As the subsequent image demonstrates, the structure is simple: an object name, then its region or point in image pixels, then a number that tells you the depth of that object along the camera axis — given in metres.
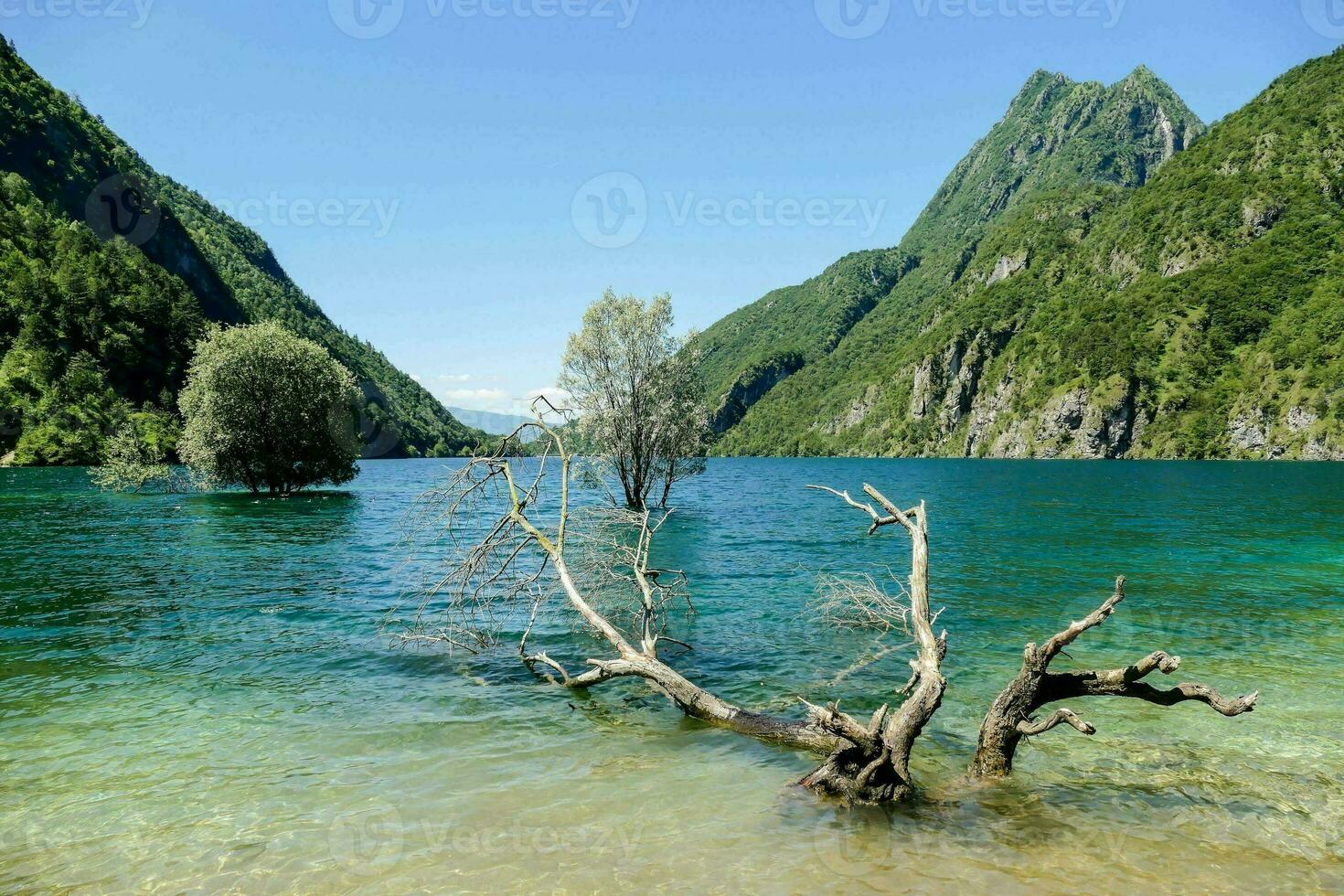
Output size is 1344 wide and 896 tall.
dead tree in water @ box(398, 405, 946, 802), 8.56
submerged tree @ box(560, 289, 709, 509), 48.72
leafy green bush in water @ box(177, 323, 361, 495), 54.25
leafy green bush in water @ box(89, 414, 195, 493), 60.09
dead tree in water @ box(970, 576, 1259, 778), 7.87
